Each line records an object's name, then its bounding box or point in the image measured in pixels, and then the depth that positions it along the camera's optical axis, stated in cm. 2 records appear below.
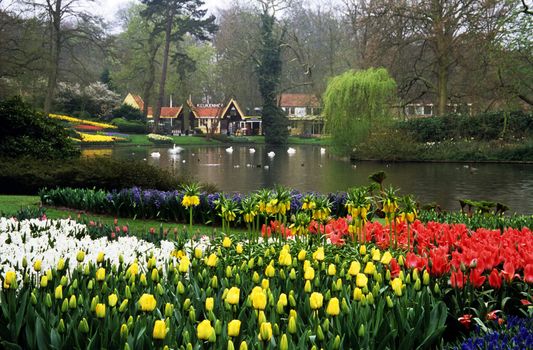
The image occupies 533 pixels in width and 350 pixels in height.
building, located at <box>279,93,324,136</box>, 6954
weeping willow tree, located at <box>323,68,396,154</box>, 3588
